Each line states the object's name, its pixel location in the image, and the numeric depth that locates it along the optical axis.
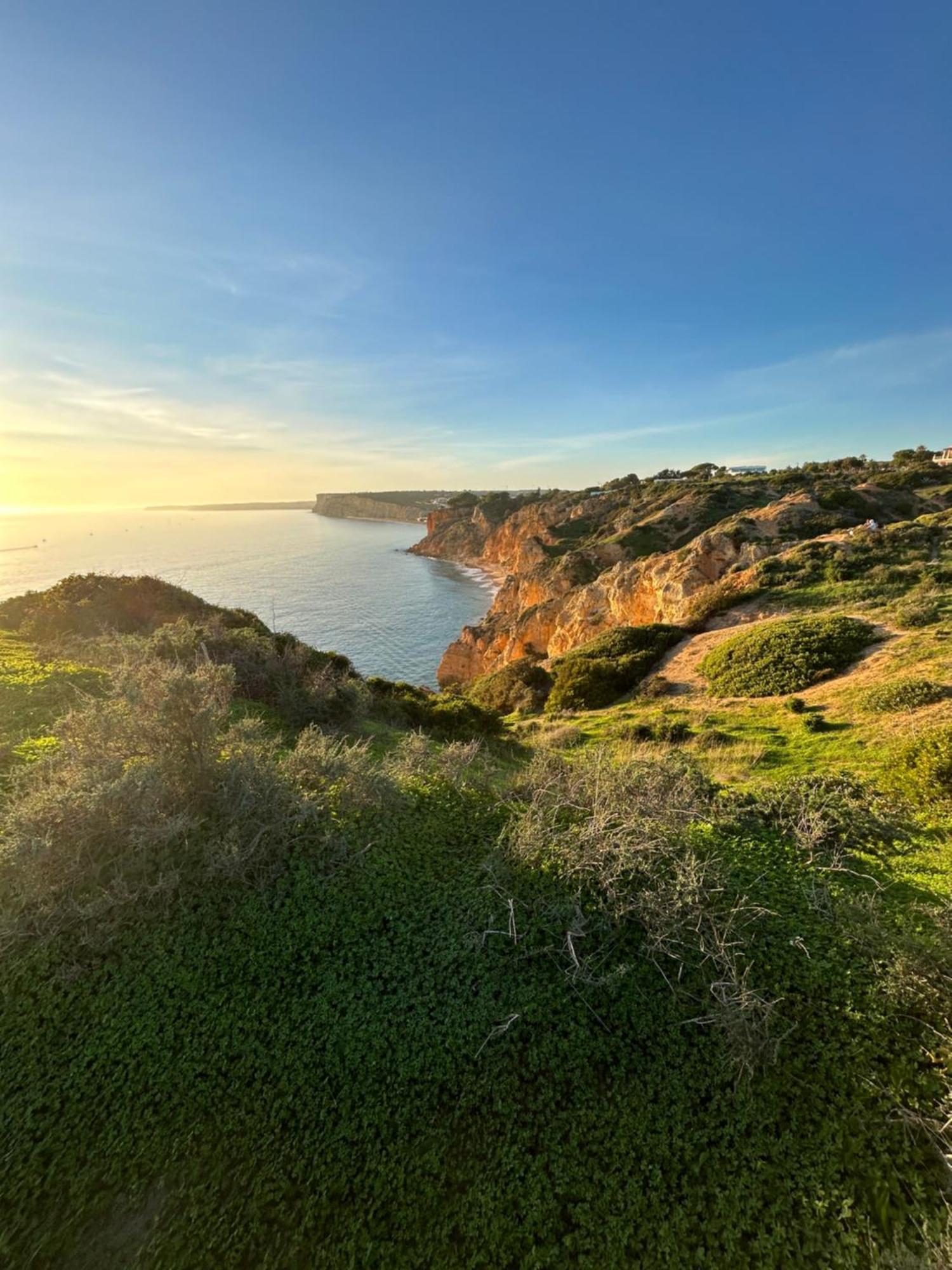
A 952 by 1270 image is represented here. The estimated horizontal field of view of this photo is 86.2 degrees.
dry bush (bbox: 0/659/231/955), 5.33
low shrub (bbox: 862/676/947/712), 12.23
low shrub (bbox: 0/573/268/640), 20.72
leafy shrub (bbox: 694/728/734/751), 13.18
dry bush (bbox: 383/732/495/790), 8.05
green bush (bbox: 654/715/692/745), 14.19
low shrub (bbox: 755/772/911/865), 6.58
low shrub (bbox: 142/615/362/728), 13.95
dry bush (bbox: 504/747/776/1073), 4.43
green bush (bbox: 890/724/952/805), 7.88
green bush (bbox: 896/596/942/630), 16.69
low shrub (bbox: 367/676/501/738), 17.36
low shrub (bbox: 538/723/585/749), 15.06
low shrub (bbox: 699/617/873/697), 16.38
